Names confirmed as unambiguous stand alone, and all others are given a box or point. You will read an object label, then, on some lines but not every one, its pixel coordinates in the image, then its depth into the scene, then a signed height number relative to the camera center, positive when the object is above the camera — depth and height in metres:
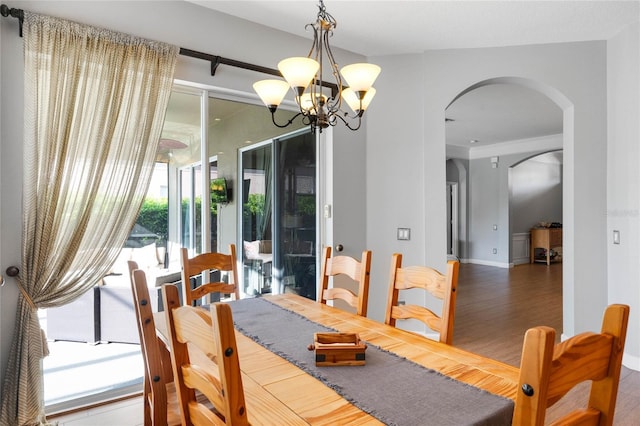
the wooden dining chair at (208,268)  2.30 -0.36
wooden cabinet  8.86 -0.67
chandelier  1.74 +0.64
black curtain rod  2.69 +1.16
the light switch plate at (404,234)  3.68 -0.21
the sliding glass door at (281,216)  3.44 -0.03
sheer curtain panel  2.13 +0.33
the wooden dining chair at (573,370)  0.68 -0.31
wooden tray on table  1.34 -0.51
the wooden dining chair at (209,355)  0.85 -0.38
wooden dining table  1.02 -0.55
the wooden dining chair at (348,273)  2.11 -0.37
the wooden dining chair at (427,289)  1.68 -0.37
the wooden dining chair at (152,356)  1.40 -0.56
